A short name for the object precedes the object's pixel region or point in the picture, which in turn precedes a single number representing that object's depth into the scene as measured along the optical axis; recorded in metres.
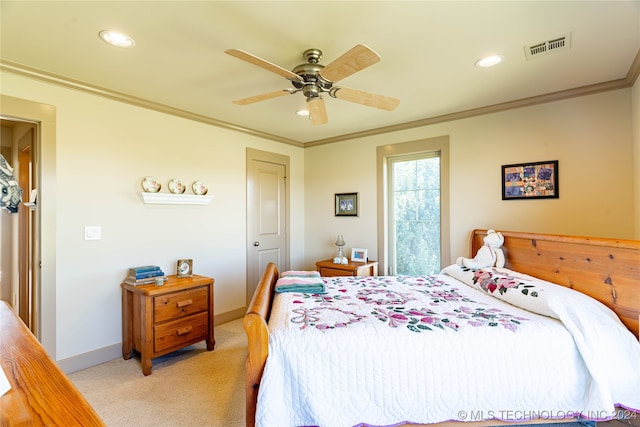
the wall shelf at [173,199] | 2.91
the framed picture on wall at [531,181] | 2.70
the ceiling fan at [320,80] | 1.60
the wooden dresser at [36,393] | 0.69
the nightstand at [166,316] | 2.48
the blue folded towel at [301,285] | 2.20
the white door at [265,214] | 3.90
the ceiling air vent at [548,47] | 1.85
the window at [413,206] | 3.37
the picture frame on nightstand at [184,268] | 3.02
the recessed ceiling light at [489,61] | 2.07
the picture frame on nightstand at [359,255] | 3.87
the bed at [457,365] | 1.40
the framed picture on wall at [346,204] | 4.07
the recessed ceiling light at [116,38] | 1.81
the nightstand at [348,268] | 3.54
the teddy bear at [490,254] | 2.51
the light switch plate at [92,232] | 2.56
